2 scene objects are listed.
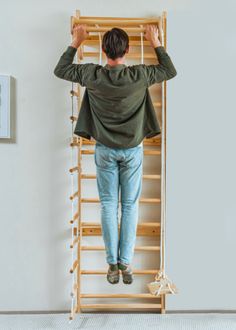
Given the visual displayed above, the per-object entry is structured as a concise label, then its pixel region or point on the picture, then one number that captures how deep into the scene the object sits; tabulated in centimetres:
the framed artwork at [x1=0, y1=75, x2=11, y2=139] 388
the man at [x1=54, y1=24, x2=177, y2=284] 283
